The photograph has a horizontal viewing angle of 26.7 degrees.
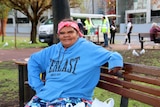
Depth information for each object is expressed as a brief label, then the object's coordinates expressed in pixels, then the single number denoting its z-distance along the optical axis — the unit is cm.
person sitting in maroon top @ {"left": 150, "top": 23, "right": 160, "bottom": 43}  1466
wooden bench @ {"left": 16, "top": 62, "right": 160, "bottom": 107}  303
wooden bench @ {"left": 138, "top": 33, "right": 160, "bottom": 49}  1526
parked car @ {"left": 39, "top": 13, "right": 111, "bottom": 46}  1896
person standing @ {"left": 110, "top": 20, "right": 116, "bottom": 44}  2079
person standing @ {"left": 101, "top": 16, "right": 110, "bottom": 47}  1783
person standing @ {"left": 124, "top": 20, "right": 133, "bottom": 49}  2037
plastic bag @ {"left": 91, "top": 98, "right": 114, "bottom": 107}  306
